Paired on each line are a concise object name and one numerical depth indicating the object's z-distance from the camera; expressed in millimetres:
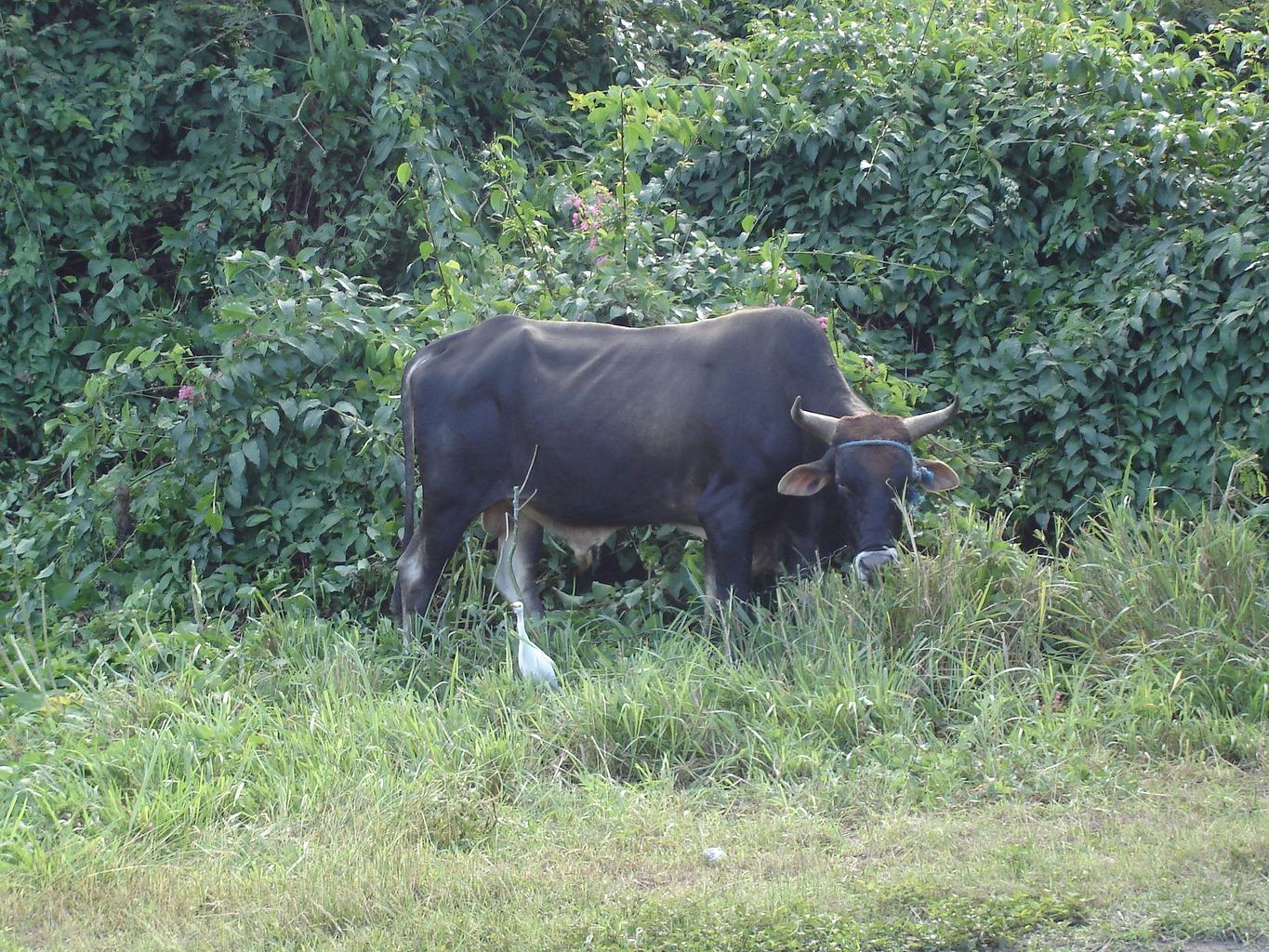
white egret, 11367
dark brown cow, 12445
